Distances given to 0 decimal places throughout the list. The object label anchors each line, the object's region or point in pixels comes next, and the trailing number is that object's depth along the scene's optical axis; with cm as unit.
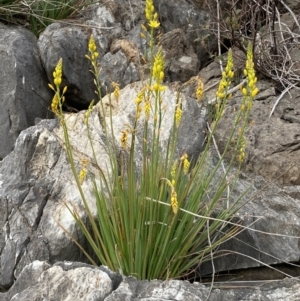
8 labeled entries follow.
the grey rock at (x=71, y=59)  449
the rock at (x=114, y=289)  224
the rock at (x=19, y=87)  415
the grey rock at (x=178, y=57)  448
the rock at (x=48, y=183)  290
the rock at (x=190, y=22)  486
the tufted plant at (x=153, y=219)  249
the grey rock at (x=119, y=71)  446
